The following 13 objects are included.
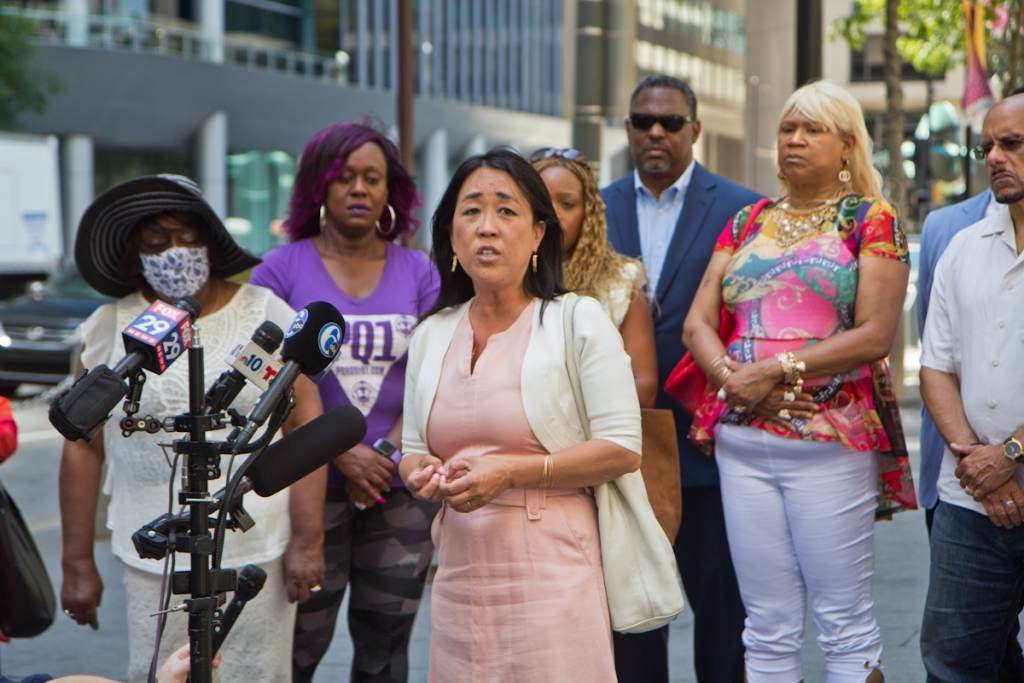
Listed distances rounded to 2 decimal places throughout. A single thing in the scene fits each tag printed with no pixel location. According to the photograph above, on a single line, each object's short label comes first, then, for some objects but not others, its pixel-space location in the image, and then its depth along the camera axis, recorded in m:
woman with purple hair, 5.12
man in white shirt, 4.38
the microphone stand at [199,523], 3.15
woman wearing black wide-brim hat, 4.54
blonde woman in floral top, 4.93
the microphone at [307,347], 3.22
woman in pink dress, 3.82
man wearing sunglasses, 5.56
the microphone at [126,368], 3.00
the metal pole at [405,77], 14.68
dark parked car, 18.44
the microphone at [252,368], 3.24
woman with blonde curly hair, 4.99
